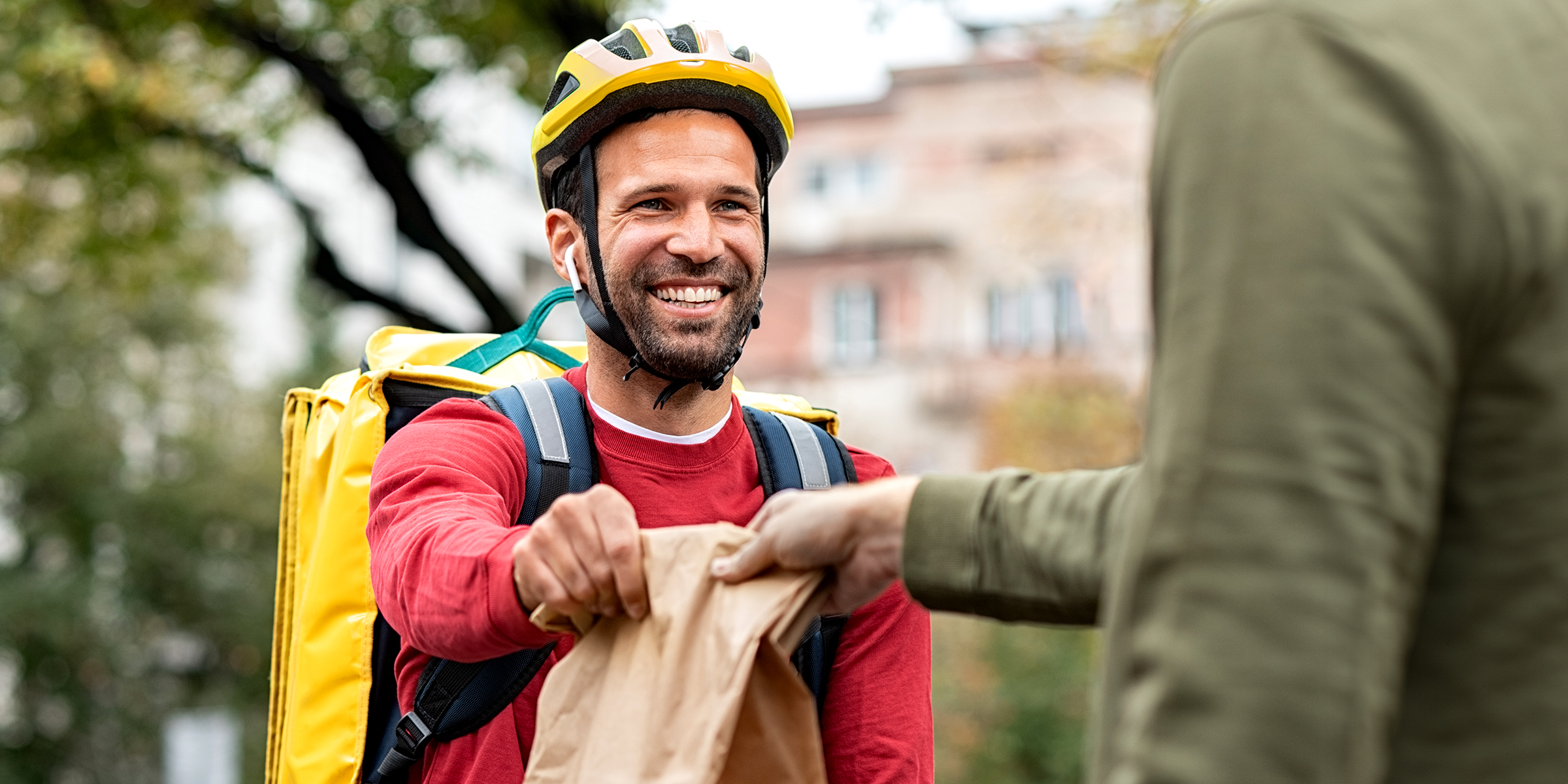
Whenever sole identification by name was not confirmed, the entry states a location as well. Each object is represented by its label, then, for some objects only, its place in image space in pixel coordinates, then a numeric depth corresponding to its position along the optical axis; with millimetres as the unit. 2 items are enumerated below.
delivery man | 2807
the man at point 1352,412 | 1219
